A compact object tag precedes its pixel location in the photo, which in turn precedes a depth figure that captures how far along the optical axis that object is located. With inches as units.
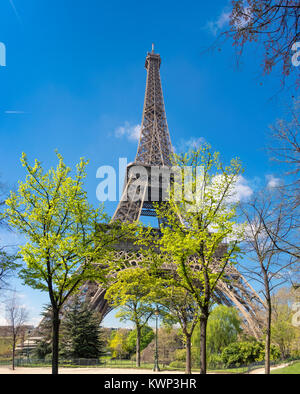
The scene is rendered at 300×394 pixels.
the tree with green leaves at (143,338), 2187.7
